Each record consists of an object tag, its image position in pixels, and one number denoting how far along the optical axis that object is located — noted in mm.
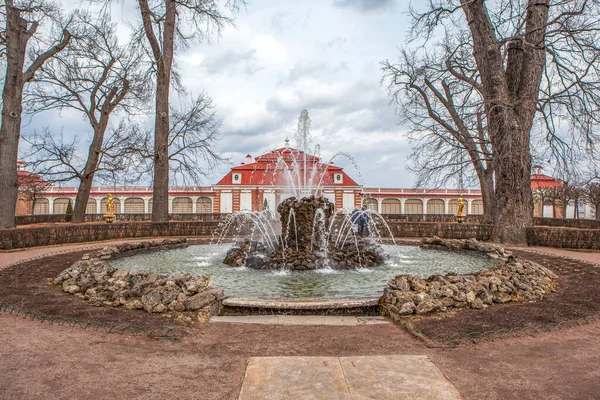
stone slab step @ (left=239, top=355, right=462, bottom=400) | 2785
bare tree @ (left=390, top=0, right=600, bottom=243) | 13102
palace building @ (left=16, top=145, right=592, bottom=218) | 36625
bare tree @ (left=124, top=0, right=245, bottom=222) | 17656
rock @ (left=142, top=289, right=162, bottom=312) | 4930
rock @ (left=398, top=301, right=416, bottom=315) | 4742
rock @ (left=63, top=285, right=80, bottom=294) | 5973
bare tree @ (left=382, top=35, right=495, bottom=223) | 15117
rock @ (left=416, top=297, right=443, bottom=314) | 4781
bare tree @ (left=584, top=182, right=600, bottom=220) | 31214
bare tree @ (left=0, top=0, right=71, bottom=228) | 14875
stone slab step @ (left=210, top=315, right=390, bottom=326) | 4605
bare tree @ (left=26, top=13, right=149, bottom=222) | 19203
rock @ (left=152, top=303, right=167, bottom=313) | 4891
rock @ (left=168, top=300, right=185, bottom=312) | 4902
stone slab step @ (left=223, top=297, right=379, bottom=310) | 5125
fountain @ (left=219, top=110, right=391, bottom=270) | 8688
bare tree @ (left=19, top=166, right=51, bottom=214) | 22188
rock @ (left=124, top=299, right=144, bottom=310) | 5078
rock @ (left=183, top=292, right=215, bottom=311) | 4887
